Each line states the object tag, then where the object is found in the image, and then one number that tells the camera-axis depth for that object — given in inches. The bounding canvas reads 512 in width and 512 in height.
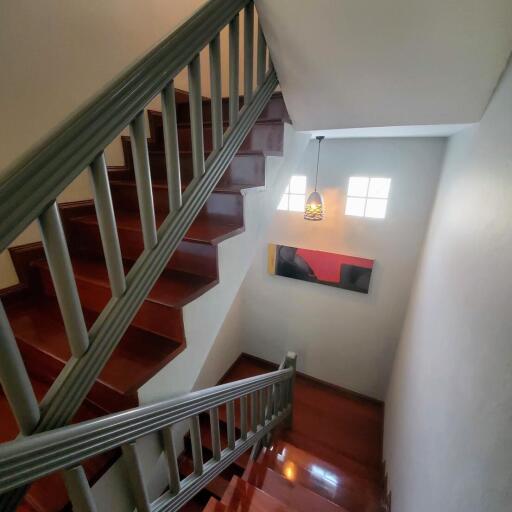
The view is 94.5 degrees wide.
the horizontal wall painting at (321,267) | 103.2
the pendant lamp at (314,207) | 92.7
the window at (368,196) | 92.3
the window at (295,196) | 105.9
